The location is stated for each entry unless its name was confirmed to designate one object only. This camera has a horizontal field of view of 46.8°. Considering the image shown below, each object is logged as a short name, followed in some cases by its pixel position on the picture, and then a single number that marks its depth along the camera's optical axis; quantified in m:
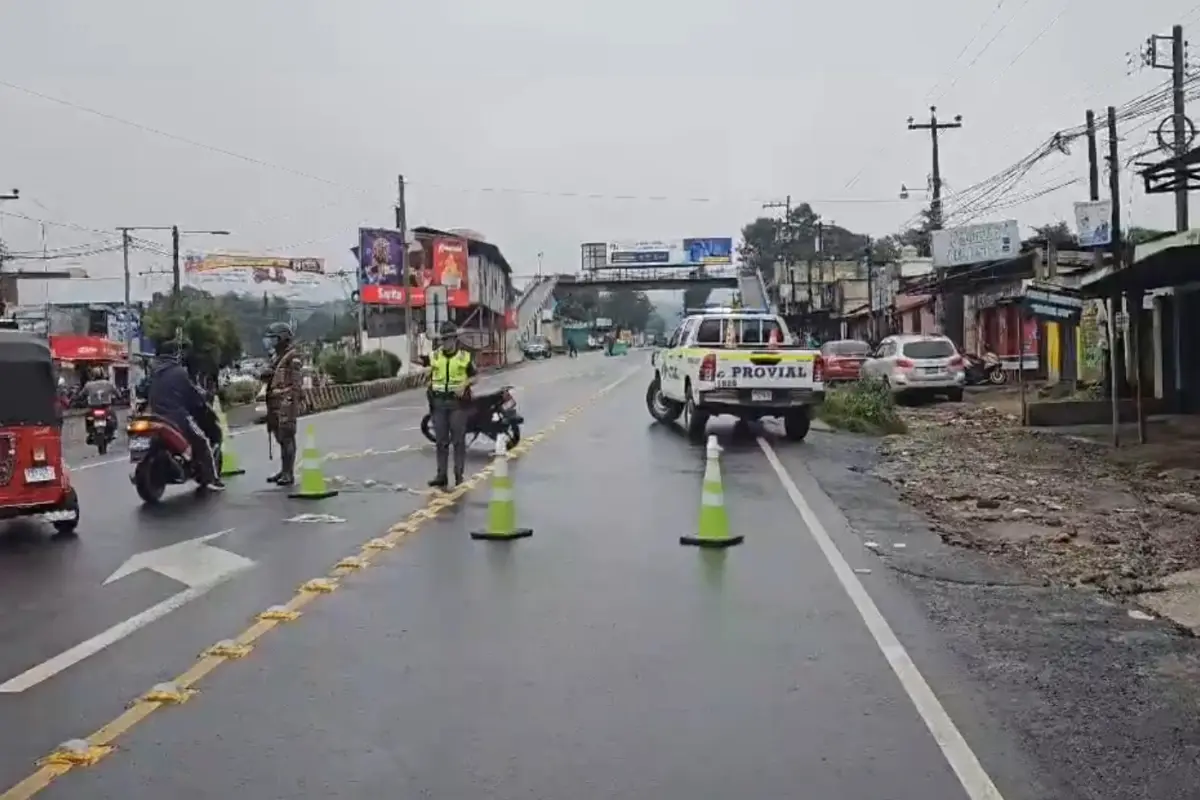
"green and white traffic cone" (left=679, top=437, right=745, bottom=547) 11.73
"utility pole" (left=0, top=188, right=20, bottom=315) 43.59
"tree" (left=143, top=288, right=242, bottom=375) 51.78
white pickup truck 21.91
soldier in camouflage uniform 16.30
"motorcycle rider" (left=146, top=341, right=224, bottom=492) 14.88
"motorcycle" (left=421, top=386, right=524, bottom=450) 20.53
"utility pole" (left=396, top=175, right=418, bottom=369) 60.38
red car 41.50
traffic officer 15.47
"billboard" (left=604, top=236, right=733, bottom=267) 125.06
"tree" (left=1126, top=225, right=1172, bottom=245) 40.59
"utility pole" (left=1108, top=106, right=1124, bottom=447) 21.28
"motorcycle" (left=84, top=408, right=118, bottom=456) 23.69
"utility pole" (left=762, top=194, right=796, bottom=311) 100.25
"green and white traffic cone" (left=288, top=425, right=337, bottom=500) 14.98
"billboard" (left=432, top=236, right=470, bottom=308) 86.62
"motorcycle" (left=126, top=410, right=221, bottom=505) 14.70
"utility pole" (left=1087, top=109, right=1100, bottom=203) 33.86
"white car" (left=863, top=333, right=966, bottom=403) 34.41
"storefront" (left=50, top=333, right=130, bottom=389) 55.09
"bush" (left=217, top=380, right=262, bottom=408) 43.91
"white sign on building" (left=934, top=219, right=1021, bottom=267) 45.41
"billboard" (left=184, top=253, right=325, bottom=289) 107.19
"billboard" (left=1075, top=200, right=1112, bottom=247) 33.66
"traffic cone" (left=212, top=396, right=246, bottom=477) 17.79
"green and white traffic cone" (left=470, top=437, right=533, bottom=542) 12.00
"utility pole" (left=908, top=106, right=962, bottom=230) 54.47
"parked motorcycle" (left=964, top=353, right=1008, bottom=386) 42.75
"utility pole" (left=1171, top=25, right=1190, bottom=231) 30.06
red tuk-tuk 12.04
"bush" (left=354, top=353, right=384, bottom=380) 50.56
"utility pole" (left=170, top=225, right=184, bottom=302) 59.03
